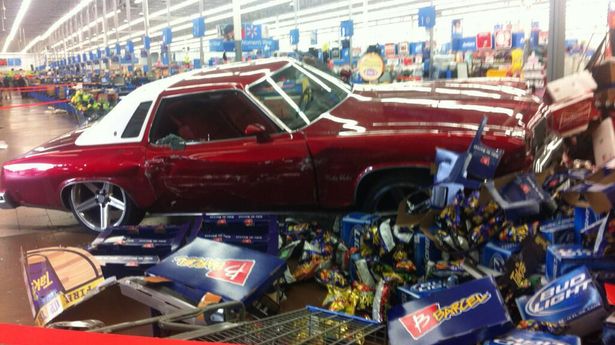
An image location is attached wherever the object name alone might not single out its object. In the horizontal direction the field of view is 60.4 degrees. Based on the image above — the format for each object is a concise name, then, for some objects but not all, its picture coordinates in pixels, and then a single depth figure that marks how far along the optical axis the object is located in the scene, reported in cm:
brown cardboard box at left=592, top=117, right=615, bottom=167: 343
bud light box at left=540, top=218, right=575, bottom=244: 288
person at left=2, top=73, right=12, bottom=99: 2934
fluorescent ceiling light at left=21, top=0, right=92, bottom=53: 2868
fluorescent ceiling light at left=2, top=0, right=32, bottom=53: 2818
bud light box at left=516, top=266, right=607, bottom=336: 224
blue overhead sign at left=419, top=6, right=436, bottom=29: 888
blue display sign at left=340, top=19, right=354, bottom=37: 1057
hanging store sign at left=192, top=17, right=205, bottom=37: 1118
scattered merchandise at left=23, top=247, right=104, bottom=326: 253
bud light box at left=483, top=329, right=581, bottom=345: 205
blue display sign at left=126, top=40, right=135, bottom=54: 1902
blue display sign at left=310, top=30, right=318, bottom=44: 1606
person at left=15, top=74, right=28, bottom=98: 2969
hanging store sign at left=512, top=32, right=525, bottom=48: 1004
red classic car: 378
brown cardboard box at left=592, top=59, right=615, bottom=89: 397
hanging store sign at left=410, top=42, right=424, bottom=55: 1237
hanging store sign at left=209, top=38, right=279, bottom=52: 1002
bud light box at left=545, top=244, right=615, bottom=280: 255
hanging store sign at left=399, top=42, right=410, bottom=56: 1268
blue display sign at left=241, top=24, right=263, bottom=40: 1239
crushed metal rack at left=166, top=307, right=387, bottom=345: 194
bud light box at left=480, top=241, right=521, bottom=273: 284
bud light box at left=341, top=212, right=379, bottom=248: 368
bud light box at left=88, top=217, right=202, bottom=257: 389
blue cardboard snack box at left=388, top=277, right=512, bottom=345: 221
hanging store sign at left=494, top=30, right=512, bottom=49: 1015
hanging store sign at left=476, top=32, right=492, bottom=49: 1099
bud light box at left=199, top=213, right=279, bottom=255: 381
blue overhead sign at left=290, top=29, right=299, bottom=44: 1271
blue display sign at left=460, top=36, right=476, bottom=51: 1133
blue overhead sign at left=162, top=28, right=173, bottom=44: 1412
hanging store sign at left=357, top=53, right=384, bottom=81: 894
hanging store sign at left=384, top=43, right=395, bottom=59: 1323
